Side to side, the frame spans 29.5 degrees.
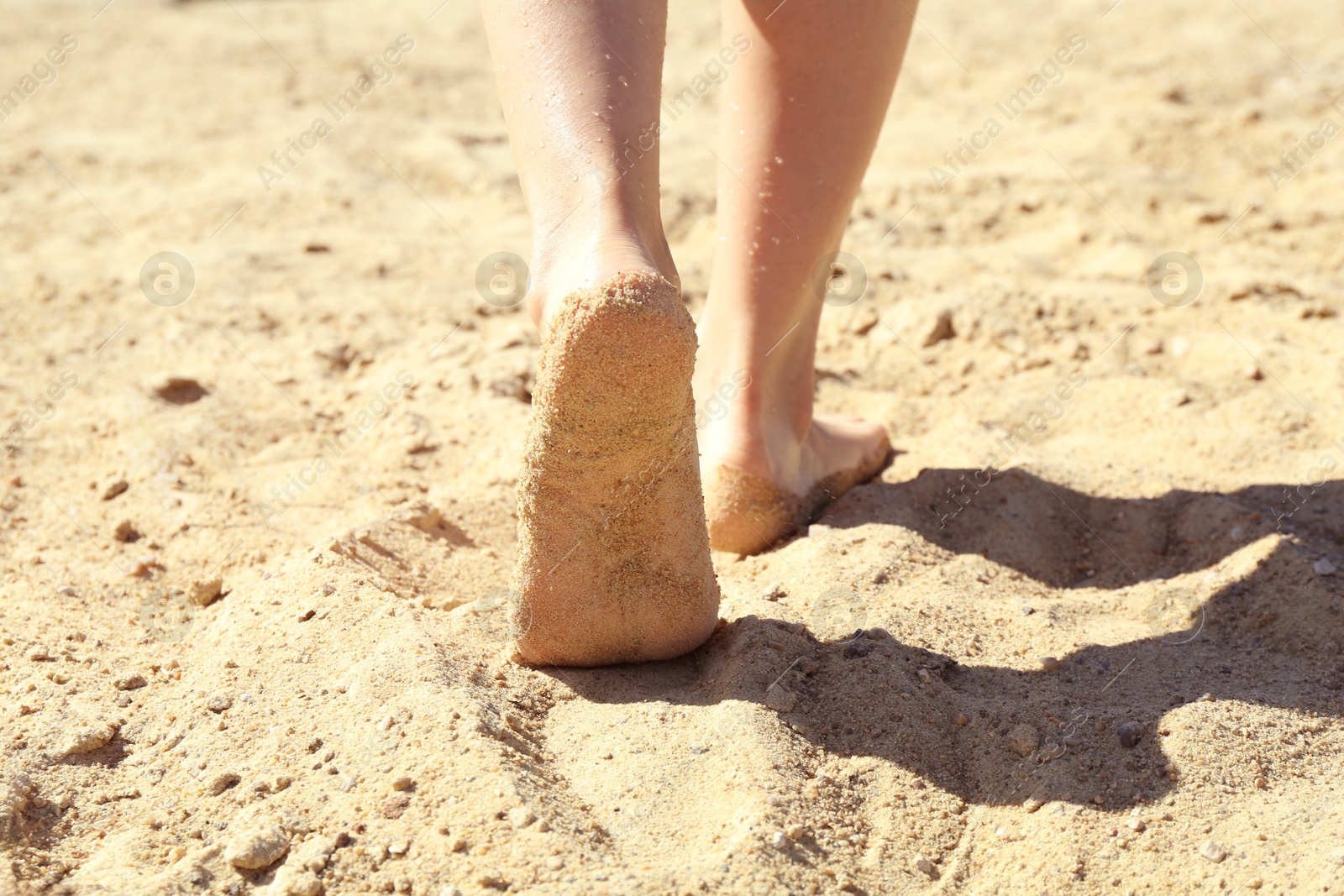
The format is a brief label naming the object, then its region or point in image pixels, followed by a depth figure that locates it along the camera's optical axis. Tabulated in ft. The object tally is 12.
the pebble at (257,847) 3.17
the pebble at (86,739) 3.38
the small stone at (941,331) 4.77
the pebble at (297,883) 3.13
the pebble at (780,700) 3.42
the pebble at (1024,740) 3.39
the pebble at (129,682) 3.53
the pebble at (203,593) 3.79
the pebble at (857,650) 3.54
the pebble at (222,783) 3.30
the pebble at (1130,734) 3.39
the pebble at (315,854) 3.16
